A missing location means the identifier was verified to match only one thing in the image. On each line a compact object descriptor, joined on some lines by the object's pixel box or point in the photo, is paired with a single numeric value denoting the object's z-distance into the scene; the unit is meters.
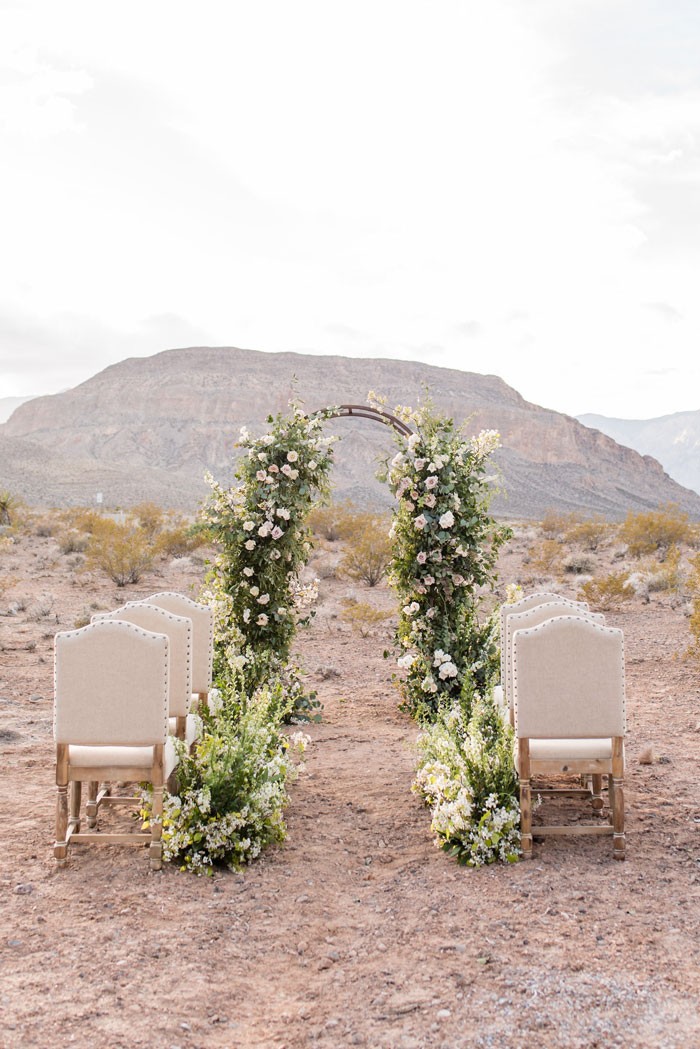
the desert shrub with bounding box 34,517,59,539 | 25.36
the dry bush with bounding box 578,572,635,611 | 13.48
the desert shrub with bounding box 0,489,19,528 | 25.59
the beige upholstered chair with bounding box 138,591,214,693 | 5.73
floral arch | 7.29
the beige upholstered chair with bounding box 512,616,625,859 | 4.30
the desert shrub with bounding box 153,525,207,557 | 19.25
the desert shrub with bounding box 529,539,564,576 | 19.38
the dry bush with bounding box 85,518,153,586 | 16.20
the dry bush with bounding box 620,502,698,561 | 21.50
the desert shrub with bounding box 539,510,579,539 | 29.39
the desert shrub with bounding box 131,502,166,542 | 23.08
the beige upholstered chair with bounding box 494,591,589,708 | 5.63
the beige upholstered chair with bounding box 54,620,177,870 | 4.14
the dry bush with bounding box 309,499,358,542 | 23.48
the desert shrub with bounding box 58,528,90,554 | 20.56
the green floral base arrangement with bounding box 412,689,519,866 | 4.31
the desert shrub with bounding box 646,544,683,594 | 15.20
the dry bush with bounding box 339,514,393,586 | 16.53
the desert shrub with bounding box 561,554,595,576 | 19.36
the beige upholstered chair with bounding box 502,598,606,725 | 5.24
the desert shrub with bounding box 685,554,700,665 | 9.32
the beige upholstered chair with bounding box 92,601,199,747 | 5.02
